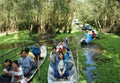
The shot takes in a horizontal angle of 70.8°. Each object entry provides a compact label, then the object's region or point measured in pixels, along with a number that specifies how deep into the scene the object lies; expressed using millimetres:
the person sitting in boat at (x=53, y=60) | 5221
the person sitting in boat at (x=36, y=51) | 6693
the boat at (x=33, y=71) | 4079
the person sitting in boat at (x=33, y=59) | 5110
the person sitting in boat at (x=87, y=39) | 10228
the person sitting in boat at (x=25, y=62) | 4822
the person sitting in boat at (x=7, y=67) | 3932
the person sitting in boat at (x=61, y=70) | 4655
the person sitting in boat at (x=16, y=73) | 3860
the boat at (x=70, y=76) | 4543
